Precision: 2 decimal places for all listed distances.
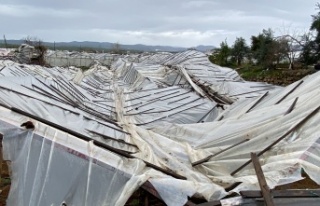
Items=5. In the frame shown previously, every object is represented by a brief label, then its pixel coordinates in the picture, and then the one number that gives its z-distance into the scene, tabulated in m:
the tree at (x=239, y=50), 32.50
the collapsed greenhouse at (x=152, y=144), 4.64
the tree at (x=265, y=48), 24.45
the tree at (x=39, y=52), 28.32
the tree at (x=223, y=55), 33.22
